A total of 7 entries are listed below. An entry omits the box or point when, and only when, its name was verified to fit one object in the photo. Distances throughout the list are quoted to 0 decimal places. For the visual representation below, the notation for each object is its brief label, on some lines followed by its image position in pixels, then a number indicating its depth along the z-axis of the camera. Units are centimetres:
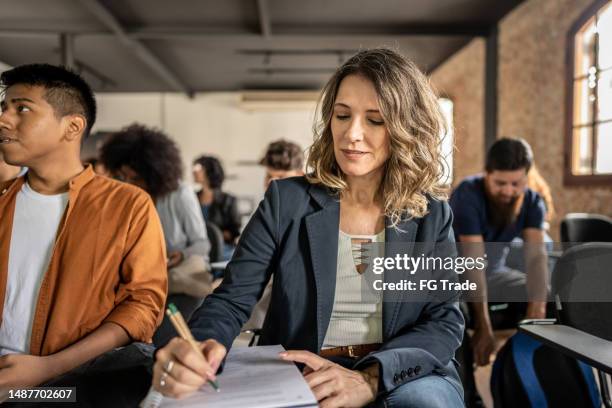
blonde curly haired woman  120
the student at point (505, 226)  261
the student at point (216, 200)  495
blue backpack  165
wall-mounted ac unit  970
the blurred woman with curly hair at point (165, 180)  265
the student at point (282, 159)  342
